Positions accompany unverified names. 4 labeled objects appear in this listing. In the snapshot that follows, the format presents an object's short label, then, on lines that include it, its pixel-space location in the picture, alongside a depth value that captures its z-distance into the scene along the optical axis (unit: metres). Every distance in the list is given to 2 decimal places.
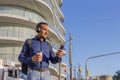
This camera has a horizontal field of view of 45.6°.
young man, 2.07
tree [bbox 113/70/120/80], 57.42
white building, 14.89
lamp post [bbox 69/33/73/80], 15.86
